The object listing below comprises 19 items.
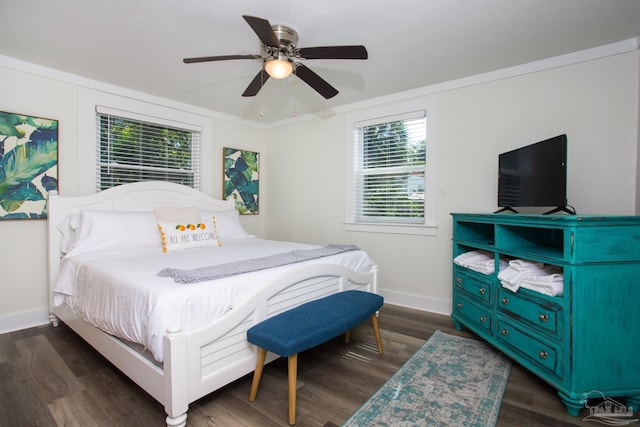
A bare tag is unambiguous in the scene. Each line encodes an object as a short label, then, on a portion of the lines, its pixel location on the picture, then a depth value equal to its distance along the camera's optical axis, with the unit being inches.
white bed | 58.4
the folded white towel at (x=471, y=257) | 97.2
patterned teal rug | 62.8
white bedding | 60.1
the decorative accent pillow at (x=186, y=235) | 111.0
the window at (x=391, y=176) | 131.6
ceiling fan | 74.1
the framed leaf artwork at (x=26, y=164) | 103.0
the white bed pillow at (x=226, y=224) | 136.8
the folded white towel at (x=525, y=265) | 77.1
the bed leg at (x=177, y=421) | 57.2
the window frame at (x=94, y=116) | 119.0
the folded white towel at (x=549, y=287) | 67.0
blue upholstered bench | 61.7
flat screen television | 78.6
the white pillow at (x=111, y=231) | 102.2
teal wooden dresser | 63.5
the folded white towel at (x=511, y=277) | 76.5
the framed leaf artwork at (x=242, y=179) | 166.4
